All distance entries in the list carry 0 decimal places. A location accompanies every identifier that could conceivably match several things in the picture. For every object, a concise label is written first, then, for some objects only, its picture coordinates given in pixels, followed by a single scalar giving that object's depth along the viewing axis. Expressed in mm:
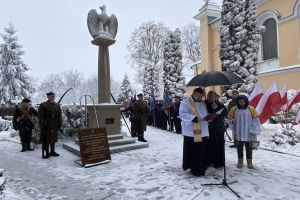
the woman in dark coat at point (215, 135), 4671
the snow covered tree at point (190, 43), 33464
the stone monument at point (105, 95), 6721
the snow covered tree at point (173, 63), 19811
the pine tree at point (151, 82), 26643
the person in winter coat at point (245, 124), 4652
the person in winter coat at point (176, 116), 9708
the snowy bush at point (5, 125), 12141
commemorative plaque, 5220
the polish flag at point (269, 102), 7003
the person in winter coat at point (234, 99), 6440
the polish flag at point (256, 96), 7340
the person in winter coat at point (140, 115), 7660
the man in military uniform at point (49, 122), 6015
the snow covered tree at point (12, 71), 23509
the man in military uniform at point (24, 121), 6771
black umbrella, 4006
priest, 4280
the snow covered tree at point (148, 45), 30572
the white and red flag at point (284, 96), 7266
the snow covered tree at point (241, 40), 11296
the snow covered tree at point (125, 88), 28630
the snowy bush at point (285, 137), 6523
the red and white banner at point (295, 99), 6962
